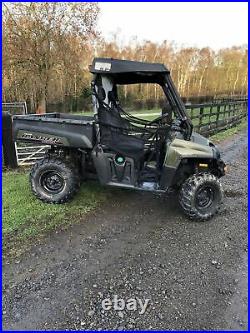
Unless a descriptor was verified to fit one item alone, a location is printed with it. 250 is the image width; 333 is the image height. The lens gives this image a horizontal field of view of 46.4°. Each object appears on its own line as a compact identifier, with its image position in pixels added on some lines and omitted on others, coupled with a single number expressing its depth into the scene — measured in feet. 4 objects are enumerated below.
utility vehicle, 12.65
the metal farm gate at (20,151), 18.85
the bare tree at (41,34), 32.71
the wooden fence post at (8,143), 18.69
